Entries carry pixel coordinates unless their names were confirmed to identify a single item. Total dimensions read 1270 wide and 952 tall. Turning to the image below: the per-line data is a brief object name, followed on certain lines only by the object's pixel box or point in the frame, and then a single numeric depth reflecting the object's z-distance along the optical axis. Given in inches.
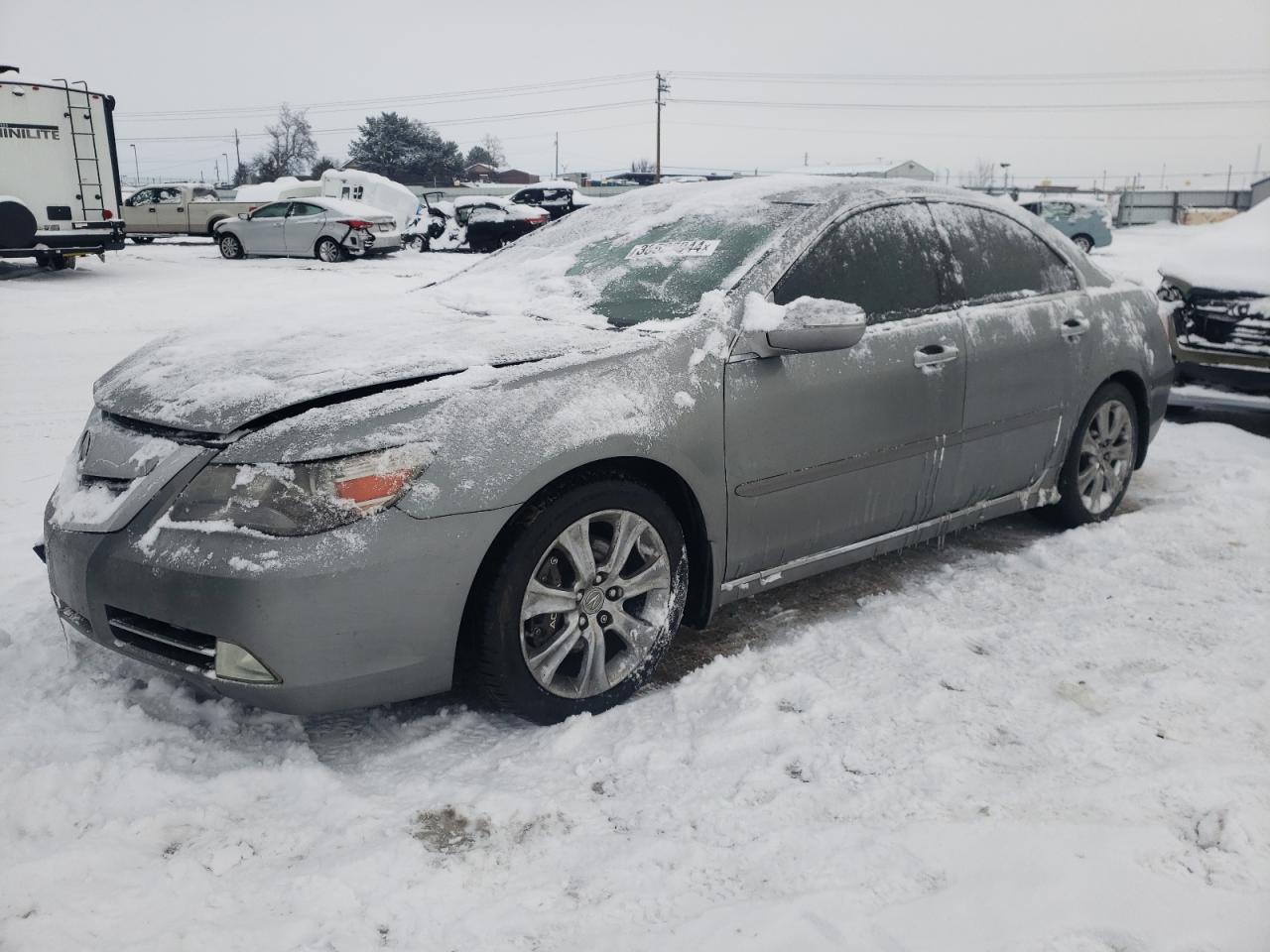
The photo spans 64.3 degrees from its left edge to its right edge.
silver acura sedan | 100.0
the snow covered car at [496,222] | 889.5
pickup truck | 1013.8
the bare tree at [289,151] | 2785.4
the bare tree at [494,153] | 3458.4
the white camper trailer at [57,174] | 567.2
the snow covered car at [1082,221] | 1061.1
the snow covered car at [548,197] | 1052.2
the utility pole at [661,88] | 2311.0
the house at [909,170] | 2249.0
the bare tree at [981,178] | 2374.8
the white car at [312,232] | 780.6
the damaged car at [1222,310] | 257.0
